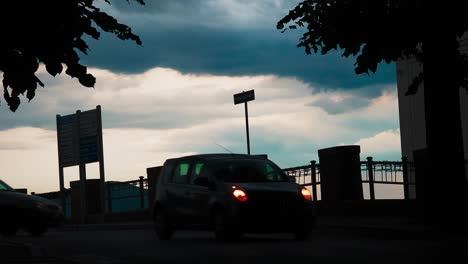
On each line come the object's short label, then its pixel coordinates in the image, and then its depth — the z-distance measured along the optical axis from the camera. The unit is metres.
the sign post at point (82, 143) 37.16
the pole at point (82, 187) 38.19
